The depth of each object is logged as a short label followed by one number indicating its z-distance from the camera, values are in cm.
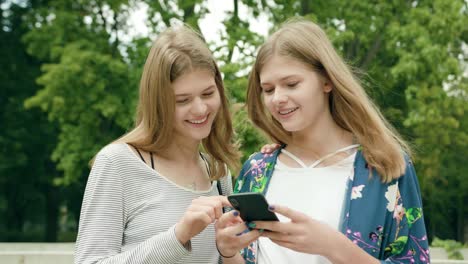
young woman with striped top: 246
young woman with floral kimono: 236
